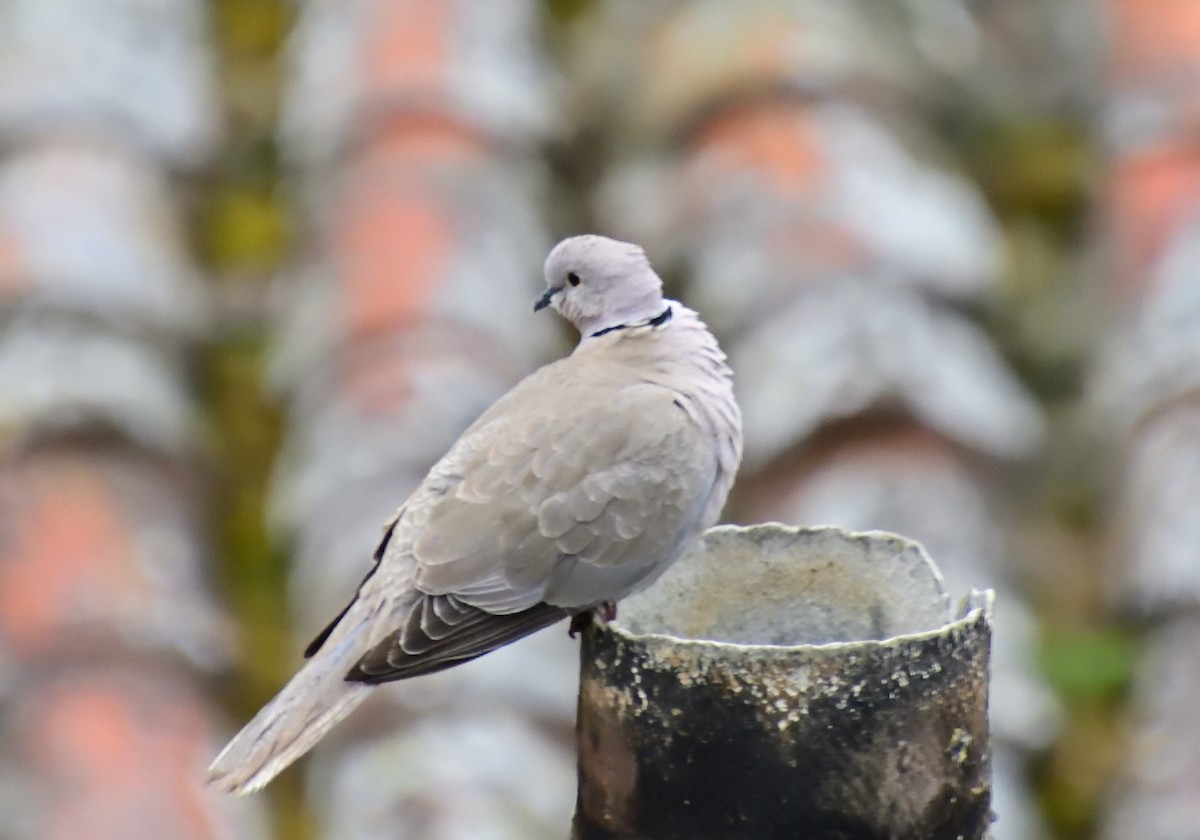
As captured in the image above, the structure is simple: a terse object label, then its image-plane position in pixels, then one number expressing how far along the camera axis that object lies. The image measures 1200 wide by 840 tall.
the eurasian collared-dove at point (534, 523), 8.08
